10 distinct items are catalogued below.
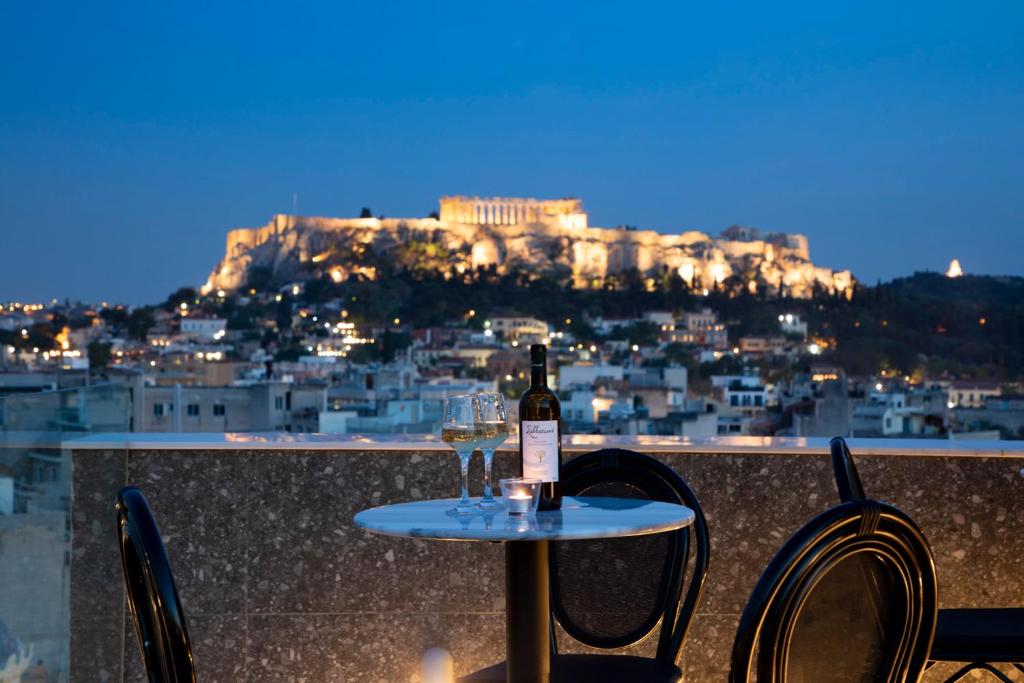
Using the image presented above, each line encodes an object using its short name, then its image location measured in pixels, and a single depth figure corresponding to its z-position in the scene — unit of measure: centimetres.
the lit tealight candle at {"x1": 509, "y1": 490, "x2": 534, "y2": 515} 453
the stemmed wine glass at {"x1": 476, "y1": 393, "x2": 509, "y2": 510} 463
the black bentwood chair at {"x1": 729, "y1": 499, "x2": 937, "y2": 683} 394
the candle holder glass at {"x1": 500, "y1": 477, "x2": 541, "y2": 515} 453
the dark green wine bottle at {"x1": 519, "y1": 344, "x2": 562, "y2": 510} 464
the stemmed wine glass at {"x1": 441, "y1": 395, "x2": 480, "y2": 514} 463
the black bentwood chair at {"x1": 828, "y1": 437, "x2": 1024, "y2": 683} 486
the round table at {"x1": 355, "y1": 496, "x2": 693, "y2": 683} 435
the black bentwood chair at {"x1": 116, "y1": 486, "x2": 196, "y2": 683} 395
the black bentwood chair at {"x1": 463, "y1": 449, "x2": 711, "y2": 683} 508
